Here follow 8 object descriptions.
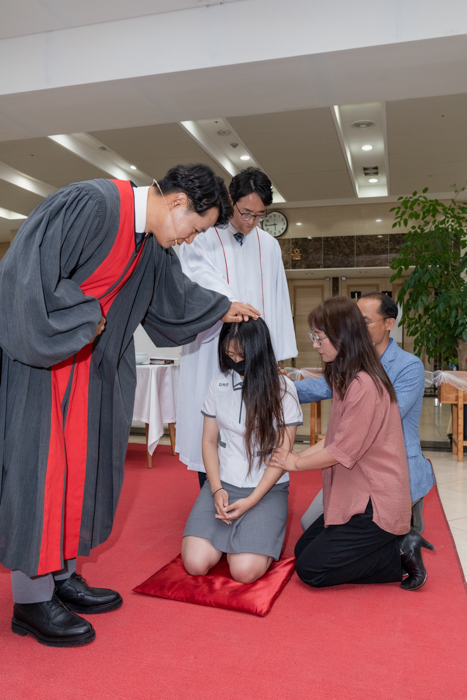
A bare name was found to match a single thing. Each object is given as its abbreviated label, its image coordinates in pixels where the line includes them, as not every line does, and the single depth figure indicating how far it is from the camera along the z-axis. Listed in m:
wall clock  10.50
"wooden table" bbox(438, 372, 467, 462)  4.53
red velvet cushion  1.97
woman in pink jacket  2.07
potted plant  5.46
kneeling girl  2.20
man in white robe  2.54
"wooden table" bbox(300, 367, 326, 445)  4.58
